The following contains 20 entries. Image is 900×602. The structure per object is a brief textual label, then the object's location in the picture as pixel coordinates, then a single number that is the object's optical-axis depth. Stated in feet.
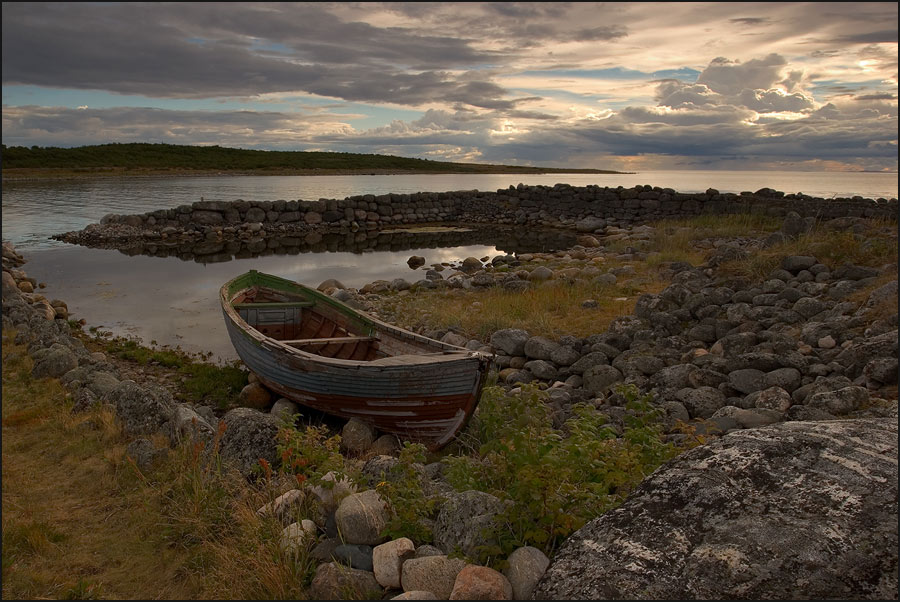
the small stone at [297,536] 12.19
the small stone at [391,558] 11.27
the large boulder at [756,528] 7.84
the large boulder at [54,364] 27.45
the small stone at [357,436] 24.54
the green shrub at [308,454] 14.58
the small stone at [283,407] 27.53
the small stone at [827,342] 23.89
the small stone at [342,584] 10.95
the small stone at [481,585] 9.65
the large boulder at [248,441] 18.26
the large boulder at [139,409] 21.38
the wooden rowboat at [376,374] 22.90
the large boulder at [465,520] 11.54
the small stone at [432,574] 10.55
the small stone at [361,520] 12.58
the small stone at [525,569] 9.95
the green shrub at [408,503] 12.53
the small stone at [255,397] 30.35
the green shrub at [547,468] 11.09
